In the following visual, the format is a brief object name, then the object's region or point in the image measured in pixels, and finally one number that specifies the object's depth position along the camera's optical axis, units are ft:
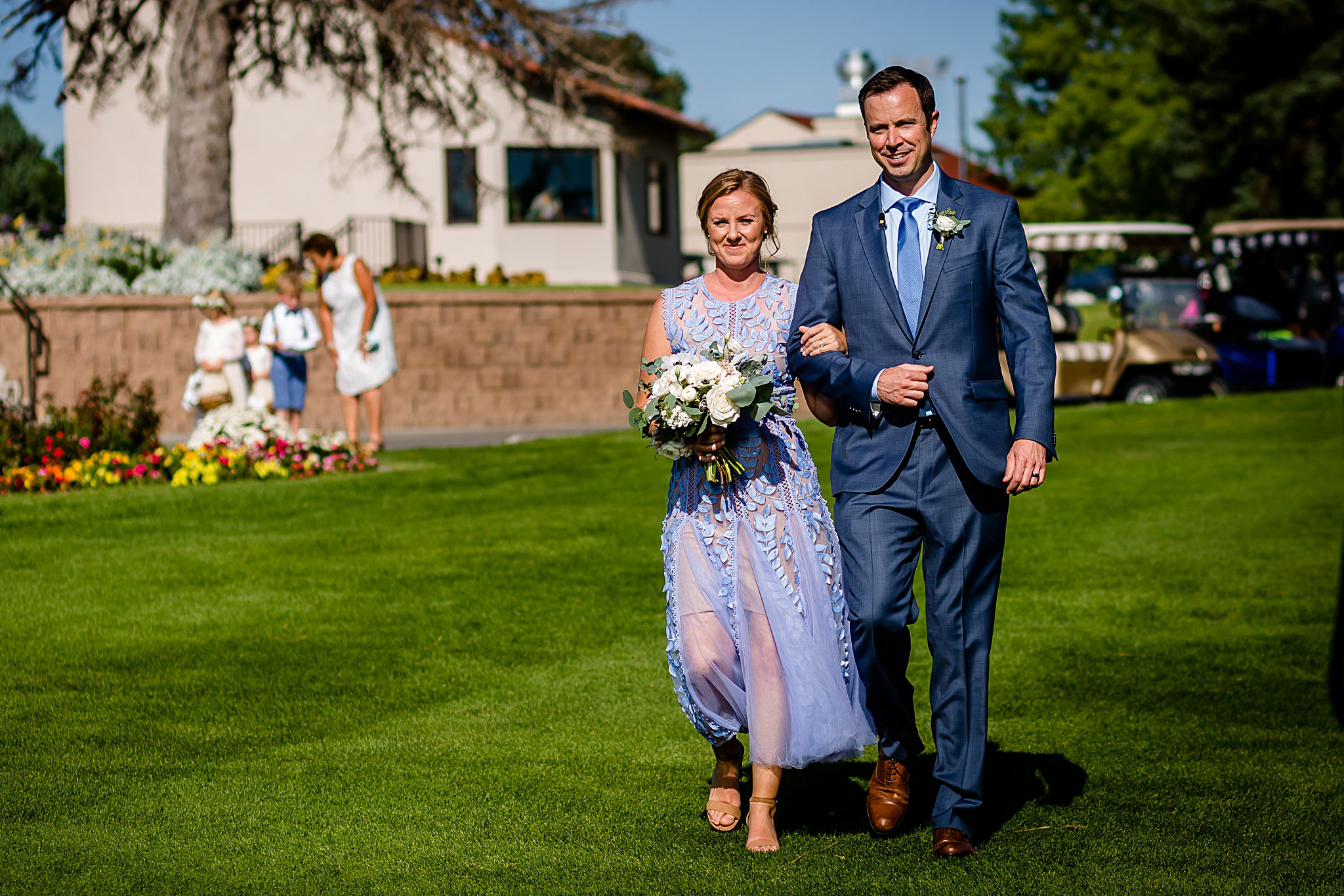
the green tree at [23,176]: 172.04
